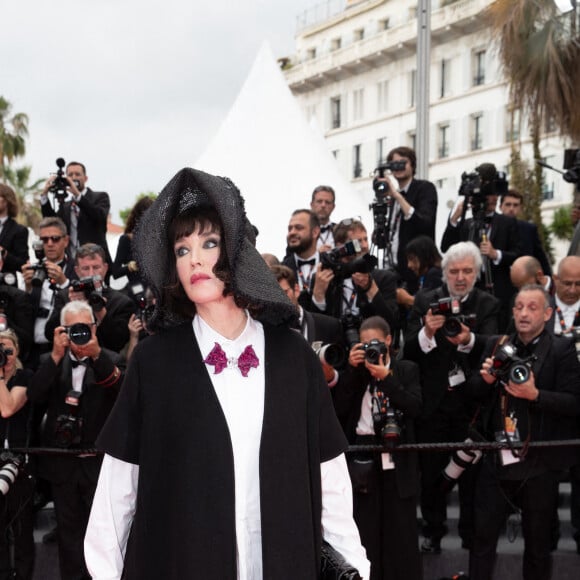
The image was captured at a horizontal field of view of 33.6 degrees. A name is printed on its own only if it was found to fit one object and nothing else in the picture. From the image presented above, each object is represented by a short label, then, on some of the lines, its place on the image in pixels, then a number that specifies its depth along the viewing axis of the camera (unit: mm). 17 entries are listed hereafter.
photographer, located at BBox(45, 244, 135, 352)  6246
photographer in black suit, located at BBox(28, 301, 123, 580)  5477
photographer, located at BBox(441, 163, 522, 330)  7191
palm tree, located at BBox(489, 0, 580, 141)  15359
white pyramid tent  10461
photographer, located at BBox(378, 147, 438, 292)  7285
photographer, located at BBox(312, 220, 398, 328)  5957
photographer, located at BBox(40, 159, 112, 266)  7719
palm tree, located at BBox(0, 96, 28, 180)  30281
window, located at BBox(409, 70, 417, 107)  36719
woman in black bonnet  2645
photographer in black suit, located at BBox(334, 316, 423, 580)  5383
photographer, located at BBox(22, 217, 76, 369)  6785
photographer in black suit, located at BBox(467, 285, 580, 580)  5242
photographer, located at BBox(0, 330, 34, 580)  5746
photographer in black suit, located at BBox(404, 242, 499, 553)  5836
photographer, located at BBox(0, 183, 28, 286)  7359
